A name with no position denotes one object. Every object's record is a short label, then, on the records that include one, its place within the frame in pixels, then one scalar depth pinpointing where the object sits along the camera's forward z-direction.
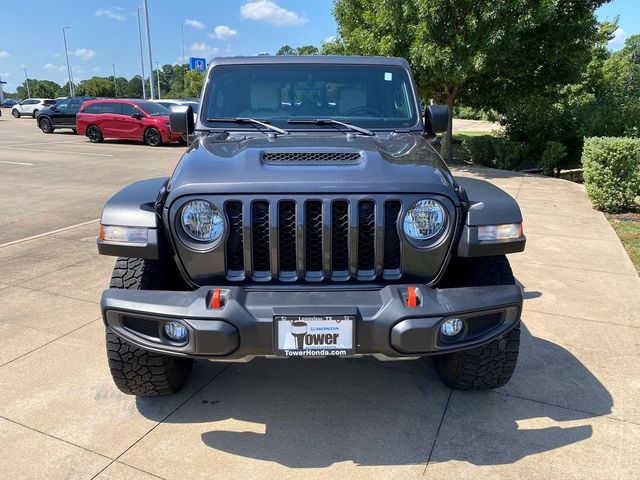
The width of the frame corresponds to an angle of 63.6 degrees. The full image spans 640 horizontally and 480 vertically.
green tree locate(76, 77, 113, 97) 77.00
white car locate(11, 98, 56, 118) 37.34
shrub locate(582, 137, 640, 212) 7.84
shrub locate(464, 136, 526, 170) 13.53
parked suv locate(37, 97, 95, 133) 23.23
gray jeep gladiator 2.27
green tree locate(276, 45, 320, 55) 51.50
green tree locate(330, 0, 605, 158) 10.47
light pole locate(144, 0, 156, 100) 32.51
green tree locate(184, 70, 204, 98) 44.41
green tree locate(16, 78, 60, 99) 84.75
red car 18.20
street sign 27.73
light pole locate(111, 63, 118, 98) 80.57
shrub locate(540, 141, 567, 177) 12.40
